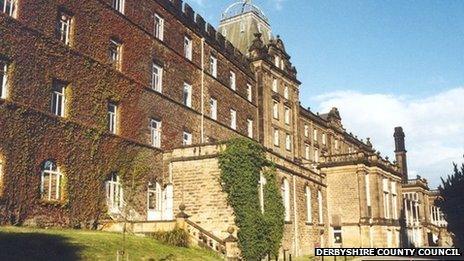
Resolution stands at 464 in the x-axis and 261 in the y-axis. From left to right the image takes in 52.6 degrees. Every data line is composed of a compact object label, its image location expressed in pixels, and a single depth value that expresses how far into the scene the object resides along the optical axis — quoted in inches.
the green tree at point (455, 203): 1167.4
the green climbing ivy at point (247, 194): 1004.8
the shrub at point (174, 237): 848.3
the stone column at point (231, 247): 882.8
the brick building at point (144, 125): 800.9
